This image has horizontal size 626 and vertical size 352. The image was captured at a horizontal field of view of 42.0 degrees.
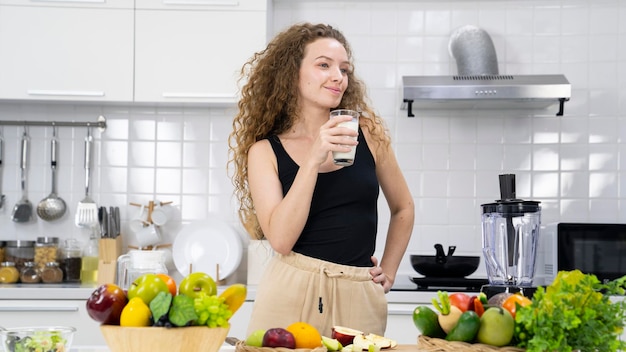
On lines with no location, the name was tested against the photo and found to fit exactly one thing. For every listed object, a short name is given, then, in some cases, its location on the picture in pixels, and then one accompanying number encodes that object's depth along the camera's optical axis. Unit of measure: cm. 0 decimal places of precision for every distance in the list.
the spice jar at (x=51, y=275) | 363
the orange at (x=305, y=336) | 148
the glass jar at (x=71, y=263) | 370
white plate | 369
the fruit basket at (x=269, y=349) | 142
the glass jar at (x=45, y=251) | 369
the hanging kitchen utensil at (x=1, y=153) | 392
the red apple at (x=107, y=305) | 133
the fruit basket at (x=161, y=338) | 131
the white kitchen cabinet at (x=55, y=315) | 328
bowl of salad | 138
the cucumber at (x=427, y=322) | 143
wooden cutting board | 160
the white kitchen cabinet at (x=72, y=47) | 360
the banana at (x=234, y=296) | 140
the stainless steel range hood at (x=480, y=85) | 347
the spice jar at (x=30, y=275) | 361
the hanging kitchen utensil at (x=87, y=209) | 385
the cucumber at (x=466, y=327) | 137
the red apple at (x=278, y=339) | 145
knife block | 359
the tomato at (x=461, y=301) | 144
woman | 217
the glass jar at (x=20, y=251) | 374
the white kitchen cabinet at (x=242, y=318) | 331
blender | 207
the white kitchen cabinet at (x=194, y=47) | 360
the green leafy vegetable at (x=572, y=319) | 129
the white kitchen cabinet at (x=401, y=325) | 327
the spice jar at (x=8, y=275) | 361
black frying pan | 342
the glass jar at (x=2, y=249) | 376
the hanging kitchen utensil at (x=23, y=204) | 389
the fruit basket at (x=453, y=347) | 135
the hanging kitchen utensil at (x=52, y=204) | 389
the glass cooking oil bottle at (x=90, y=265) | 372
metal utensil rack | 390
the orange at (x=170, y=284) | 141
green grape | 133
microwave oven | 335
